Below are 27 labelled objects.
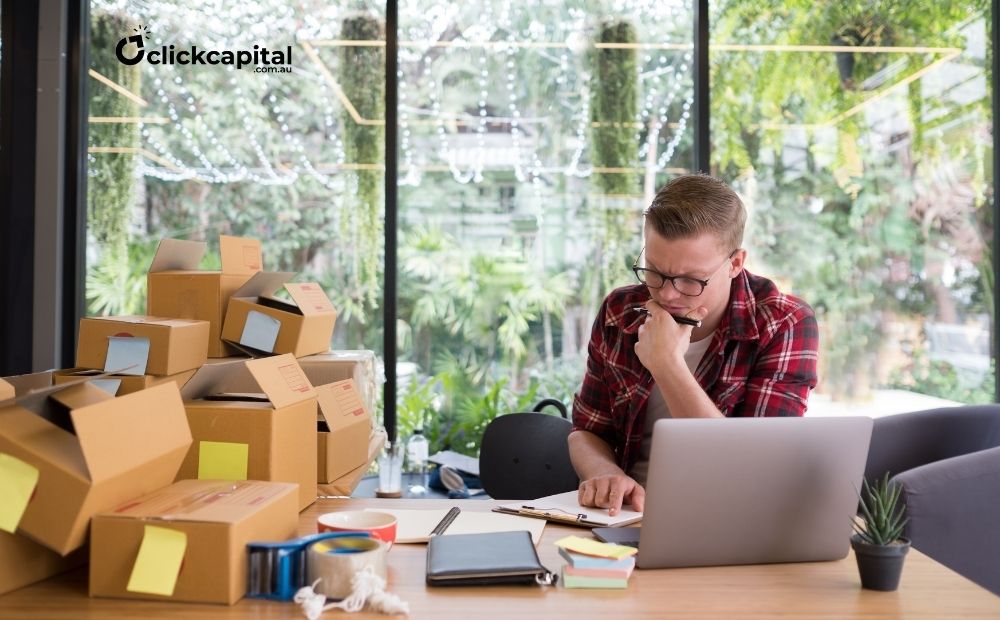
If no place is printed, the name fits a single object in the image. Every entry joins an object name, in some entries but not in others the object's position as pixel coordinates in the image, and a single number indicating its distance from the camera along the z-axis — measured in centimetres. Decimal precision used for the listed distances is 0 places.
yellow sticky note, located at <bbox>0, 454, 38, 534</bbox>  117
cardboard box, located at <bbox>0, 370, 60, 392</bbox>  164
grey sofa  215
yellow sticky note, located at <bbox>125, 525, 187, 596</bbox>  116
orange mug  139
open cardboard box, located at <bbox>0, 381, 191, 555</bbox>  117
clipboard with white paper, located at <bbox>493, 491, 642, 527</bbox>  156
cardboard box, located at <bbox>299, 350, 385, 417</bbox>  233
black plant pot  123
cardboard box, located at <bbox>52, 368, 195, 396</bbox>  169
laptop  125
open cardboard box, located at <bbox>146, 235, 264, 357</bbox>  228
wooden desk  114
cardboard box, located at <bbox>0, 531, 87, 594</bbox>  119
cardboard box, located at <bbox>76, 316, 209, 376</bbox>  182
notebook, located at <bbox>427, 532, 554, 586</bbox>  123
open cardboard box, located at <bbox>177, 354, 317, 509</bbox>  157
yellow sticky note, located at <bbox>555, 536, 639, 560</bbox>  128
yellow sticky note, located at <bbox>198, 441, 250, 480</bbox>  157
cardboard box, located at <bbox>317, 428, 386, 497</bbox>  192
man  186
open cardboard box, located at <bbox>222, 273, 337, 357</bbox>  228
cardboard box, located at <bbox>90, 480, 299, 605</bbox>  116
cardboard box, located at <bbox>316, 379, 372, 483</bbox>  193
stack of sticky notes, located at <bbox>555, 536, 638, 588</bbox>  124
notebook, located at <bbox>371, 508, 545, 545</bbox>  149
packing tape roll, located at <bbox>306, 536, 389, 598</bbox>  117
